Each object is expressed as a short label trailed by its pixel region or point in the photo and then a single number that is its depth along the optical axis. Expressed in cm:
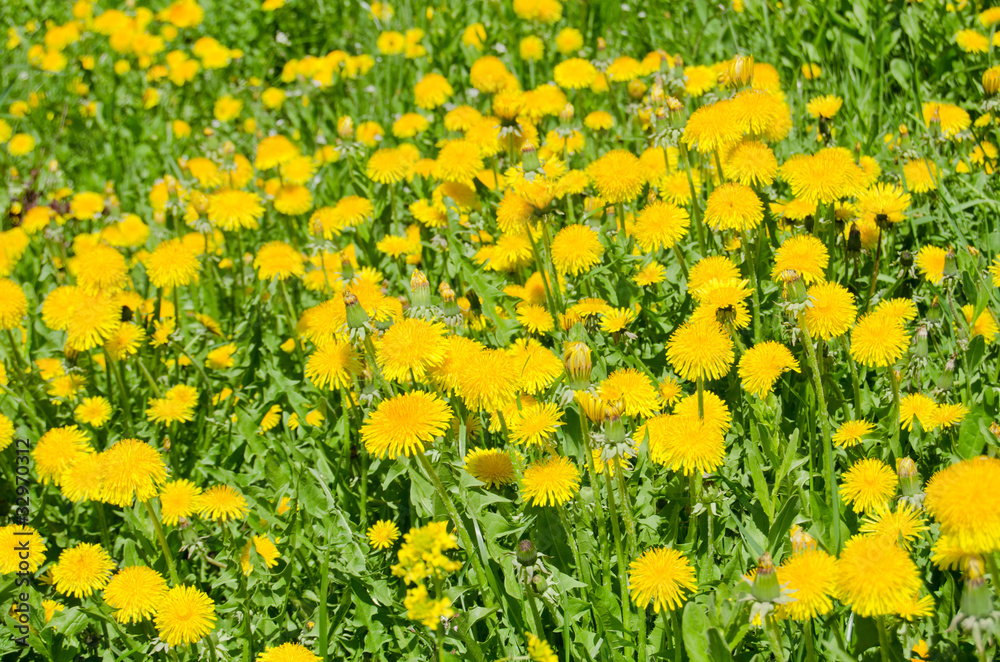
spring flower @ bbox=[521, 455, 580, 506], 194
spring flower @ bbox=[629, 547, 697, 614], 190
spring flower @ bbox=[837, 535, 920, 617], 184
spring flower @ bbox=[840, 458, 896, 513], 193
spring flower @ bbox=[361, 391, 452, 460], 192
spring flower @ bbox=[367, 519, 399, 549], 202
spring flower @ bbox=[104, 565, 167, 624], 197
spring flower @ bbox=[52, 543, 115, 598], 201
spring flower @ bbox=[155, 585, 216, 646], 196
